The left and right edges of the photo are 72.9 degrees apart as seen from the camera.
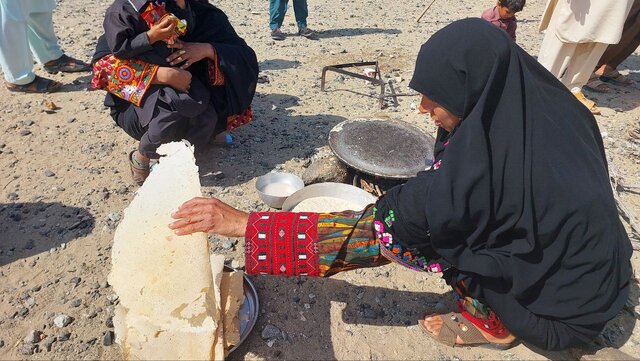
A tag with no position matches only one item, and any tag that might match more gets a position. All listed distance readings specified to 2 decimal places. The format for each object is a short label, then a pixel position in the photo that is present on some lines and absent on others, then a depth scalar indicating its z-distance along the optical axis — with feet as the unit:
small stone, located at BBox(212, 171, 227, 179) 12.17
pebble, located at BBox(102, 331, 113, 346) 7.70
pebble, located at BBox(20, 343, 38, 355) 7.52
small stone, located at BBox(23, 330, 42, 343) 7.67
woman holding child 9.87
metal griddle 10.97
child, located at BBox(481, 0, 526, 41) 16.15
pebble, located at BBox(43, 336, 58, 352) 7.63
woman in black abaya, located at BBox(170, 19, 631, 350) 5.89
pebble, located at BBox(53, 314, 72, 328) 7.95
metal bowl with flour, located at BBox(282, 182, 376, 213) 10.80
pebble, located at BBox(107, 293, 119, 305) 8.46
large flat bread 6.22
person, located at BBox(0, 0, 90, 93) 14.16
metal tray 7.81
